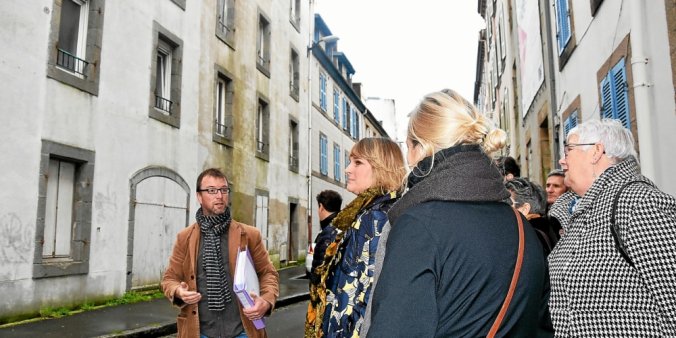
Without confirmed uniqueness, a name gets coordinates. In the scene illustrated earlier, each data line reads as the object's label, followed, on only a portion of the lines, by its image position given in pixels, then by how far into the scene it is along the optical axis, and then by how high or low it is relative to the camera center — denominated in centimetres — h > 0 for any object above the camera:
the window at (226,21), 1445 +580
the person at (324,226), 300 +2
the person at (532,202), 307 +17
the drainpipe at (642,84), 517 +141
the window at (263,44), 1747 +618
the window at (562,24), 866 +337
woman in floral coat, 245 -6
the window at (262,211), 1634 +60
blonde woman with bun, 140 -5
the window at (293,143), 2031 +333
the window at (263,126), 1739 +340
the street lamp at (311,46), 2205 +759
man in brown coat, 339 -28
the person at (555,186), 412 +33
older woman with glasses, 184 -12
